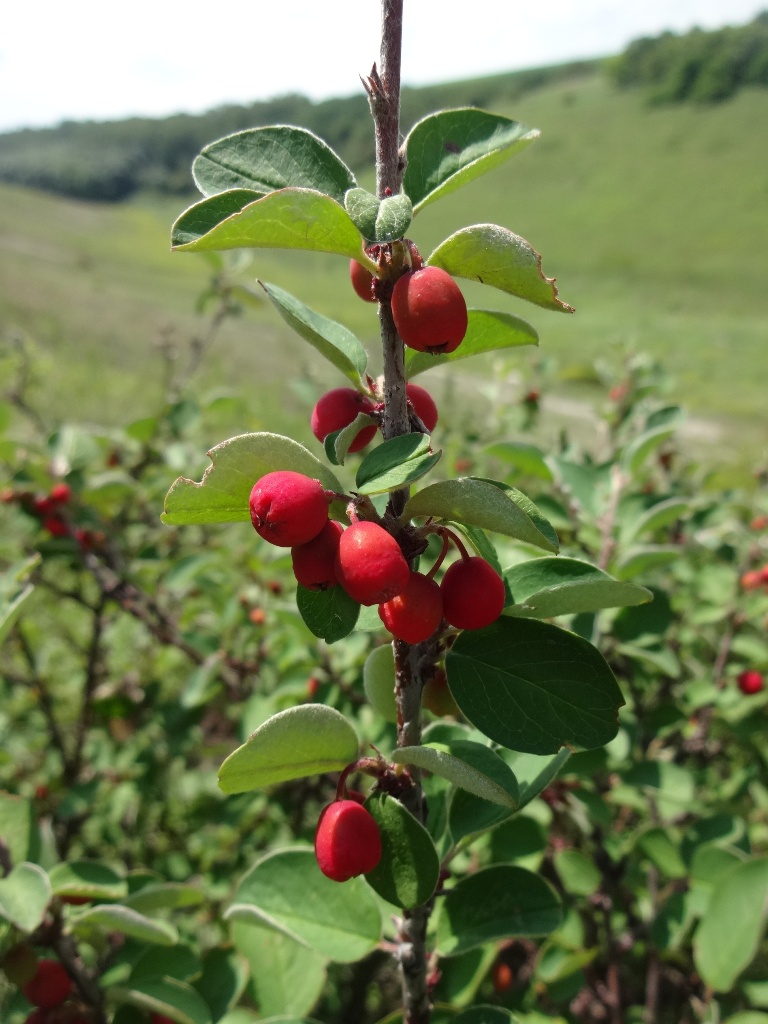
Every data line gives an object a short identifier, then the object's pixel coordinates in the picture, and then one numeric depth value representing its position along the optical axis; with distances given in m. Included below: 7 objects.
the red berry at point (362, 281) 0.09
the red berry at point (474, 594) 0.09
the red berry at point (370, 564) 0.08
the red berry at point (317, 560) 0.08
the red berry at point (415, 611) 0.08
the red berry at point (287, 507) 0.08
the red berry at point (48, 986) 0.13
